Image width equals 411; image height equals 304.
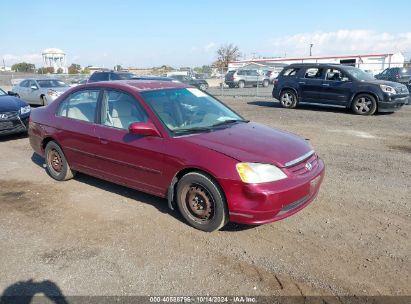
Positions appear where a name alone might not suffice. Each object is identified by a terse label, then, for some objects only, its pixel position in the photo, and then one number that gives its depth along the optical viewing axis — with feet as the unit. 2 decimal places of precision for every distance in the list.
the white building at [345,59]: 131.64
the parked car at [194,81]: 87.43
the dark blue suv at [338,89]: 38.91
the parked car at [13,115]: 27.86
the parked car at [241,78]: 105.19
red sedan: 11.87
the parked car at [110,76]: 54.39
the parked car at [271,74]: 113.58
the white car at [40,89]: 49.88
